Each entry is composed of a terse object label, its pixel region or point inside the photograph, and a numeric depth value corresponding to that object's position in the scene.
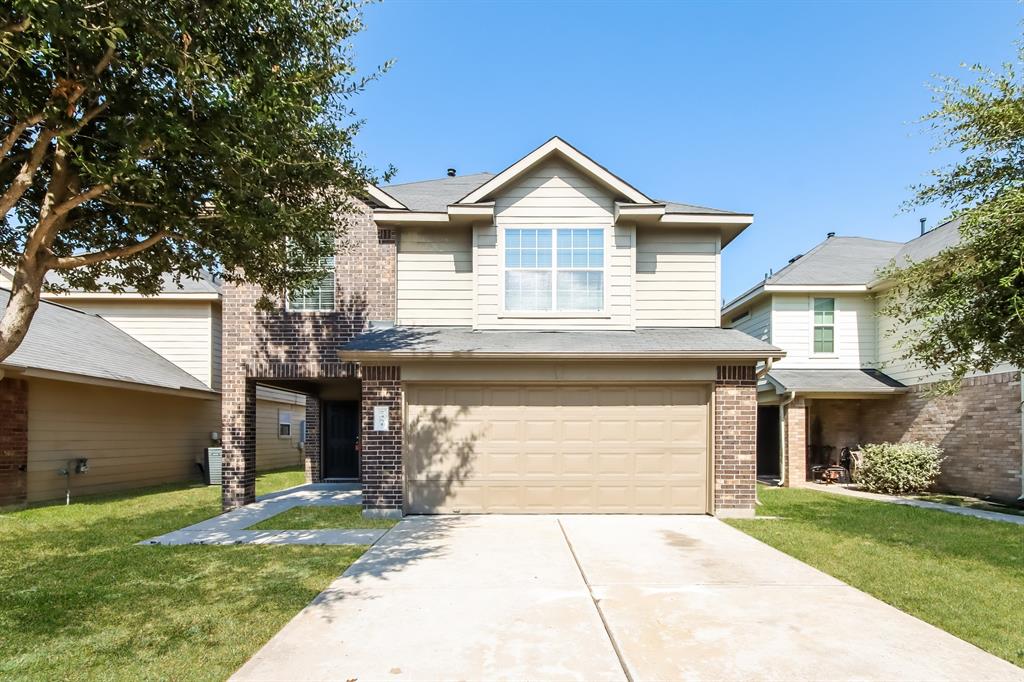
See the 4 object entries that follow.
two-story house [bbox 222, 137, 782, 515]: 9.87
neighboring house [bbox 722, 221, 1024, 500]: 13.75
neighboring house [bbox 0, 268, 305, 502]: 16.80
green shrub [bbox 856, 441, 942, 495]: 13.53
